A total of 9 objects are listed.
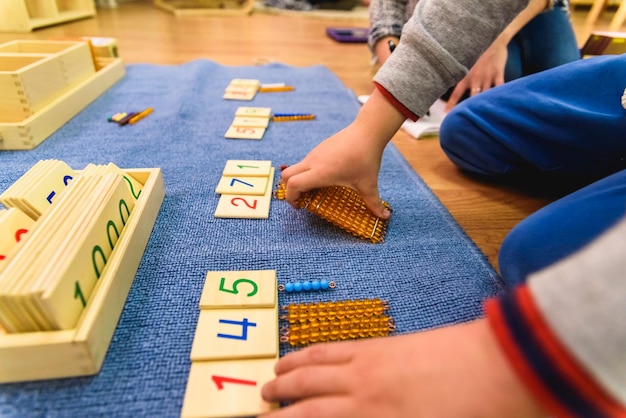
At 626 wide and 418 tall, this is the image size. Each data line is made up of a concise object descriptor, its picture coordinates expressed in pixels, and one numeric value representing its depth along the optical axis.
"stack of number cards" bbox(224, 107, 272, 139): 1.03
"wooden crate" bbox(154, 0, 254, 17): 3.02
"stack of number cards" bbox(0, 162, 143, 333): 0.40
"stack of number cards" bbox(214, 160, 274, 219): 0.72
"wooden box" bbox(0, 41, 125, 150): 0.89
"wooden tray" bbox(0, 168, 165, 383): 0.41
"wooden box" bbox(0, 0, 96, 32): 1.95
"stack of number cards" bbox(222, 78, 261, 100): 1.28
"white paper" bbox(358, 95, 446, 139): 1.11
